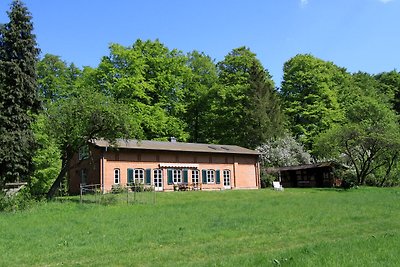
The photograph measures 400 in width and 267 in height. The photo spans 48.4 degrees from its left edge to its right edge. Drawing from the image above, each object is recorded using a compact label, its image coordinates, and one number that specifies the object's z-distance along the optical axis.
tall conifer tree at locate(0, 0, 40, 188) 28.06
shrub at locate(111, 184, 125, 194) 31.94
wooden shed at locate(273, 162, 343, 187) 46.16
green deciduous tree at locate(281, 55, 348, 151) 53.22
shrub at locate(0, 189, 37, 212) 21.64
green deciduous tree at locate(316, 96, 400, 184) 40.19
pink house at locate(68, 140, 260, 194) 34.72
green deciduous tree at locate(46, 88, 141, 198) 27.17
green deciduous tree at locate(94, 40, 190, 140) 46.09
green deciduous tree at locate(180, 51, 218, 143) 54.53
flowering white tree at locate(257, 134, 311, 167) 48.31
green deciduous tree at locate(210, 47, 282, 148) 50.03
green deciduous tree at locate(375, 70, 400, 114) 63.56
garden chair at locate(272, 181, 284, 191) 37.18
